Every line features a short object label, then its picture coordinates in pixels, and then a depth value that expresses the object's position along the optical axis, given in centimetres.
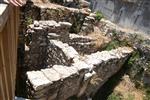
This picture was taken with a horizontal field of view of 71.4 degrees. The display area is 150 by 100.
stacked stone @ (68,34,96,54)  455
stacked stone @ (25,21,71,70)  387
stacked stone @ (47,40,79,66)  343
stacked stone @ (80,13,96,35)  552
